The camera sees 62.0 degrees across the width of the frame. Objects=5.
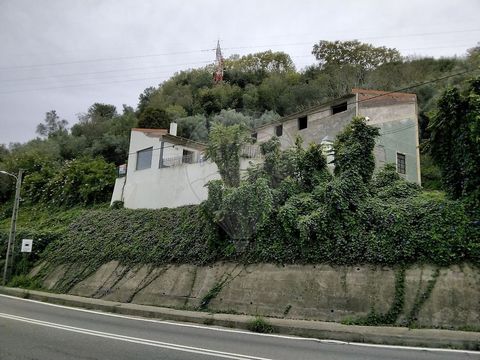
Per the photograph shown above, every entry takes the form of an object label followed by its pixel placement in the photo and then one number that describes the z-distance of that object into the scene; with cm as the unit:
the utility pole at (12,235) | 2281
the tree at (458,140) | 1188
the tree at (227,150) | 1819
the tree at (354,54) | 5147
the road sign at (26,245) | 2216
